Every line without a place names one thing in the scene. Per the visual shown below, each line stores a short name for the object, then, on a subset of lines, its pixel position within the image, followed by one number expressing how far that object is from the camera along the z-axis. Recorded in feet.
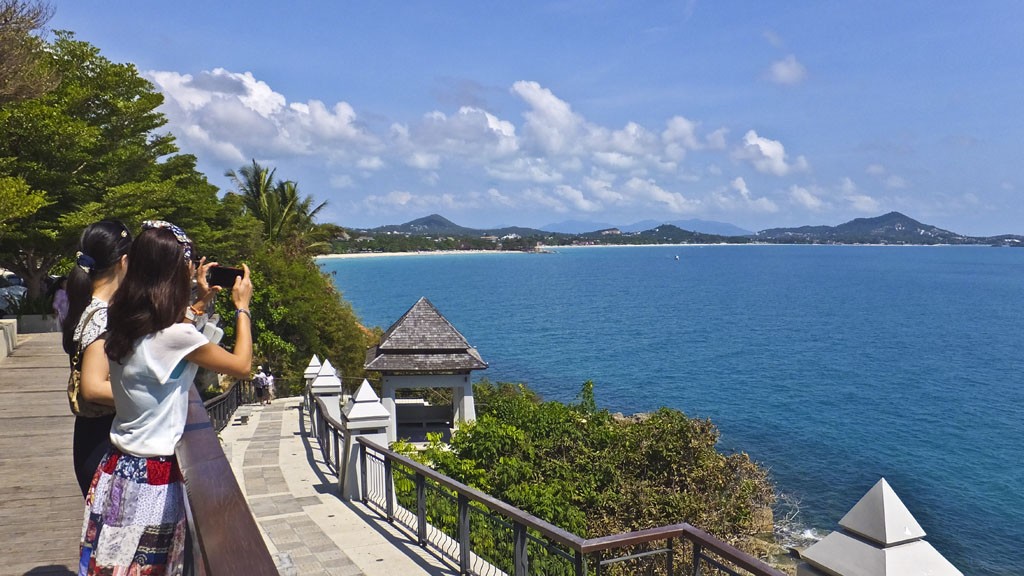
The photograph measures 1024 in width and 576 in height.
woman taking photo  8.50
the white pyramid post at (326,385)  46.32
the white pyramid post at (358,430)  31.37
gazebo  65.72
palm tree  144.15
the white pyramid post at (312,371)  58.39
